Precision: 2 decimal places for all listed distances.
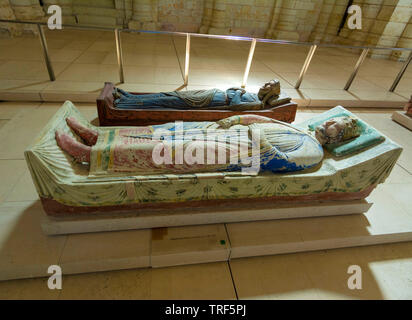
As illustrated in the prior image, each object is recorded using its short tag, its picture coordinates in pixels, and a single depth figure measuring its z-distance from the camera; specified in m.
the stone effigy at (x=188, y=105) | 3.10
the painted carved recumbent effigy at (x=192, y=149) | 1.88
